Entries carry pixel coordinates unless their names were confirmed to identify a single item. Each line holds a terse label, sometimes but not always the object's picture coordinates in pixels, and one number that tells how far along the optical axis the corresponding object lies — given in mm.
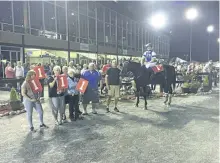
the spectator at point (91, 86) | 6590
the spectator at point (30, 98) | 5157
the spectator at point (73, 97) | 6011
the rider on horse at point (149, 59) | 8389
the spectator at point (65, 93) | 5914
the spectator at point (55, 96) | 5569
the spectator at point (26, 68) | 12281
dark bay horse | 7835
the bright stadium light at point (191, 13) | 15332
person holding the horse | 7032
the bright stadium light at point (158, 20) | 17485
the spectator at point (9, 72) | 11453
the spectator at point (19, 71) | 11219
